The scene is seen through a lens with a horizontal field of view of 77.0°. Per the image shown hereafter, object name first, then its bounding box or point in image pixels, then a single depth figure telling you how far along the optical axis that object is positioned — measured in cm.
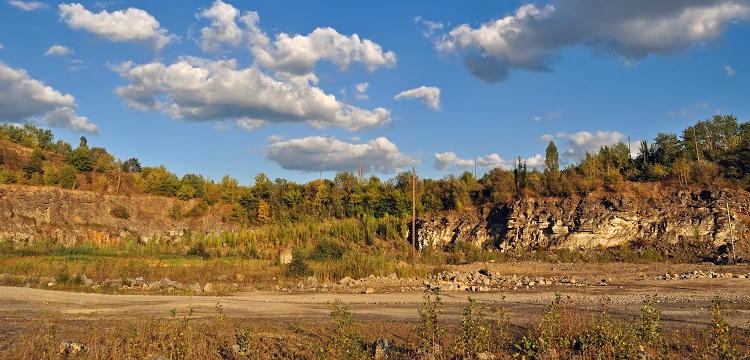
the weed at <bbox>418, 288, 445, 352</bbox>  896
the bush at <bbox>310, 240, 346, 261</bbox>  3558
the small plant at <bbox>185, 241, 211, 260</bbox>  3991
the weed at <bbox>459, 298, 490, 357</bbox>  803
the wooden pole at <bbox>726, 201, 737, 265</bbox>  2940
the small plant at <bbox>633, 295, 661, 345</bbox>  820
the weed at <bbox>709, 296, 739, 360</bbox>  759
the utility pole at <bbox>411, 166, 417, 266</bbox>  3386
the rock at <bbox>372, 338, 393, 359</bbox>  813
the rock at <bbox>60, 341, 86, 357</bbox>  878
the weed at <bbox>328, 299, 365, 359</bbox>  783
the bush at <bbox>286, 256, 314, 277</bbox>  2803
